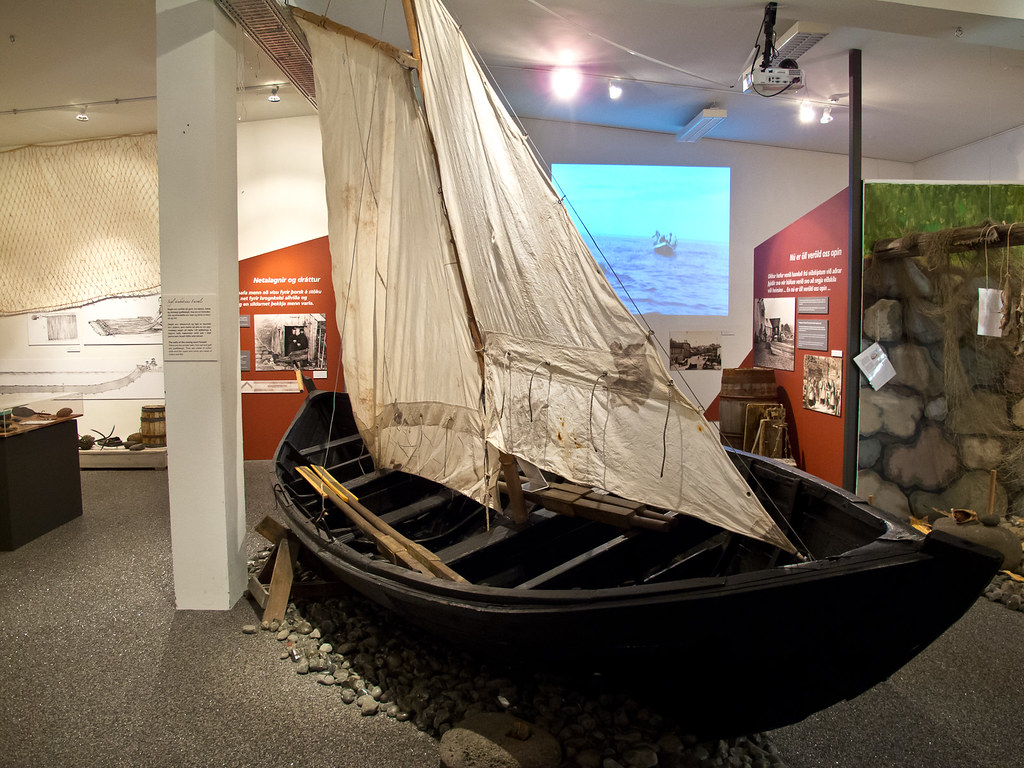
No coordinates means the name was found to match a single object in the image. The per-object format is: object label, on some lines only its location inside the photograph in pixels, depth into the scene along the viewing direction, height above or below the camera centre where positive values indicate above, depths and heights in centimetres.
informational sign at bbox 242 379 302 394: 684 -48
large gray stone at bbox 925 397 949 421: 459 -51
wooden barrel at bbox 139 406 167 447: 704 -94
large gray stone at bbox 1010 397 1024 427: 441 -53
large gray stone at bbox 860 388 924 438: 460 -53
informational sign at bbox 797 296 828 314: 489 +26
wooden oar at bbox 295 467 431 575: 281 -94
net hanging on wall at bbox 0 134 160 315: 726 +136
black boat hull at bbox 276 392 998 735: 199 -94
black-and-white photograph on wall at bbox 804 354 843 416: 473 -35
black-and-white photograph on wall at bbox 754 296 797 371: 538 +4
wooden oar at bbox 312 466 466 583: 271 -94
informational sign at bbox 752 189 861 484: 471 +13
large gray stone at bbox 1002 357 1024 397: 440 -28
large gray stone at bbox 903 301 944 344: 455 +11
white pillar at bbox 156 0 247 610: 332 +30
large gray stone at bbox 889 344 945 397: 460 -23
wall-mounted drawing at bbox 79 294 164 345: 730 +23
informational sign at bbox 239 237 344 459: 676 +14
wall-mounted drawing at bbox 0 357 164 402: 733 -43
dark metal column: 449 +38
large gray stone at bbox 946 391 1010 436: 447 -55
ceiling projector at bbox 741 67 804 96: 420 +172
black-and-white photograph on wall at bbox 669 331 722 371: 681 -11
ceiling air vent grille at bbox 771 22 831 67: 405 +194
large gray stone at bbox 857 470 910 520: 468 -112
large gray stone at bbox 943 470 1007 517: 448 -111
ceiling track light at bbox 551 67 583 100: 531 +220
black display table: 470 -108
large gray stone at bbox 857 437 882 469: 465 -83
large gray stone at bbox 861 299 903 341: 457 +13
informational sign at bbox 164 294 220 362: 339 +8
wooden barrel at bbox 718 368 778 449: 552 -47
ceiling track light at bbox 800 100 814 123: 548 +195
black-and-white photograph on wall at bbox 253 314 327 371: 678 +0
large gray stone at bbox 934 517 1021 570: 378 -117
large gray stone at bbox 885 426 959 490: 461 -90
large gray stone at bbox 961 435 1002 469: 445 -80
